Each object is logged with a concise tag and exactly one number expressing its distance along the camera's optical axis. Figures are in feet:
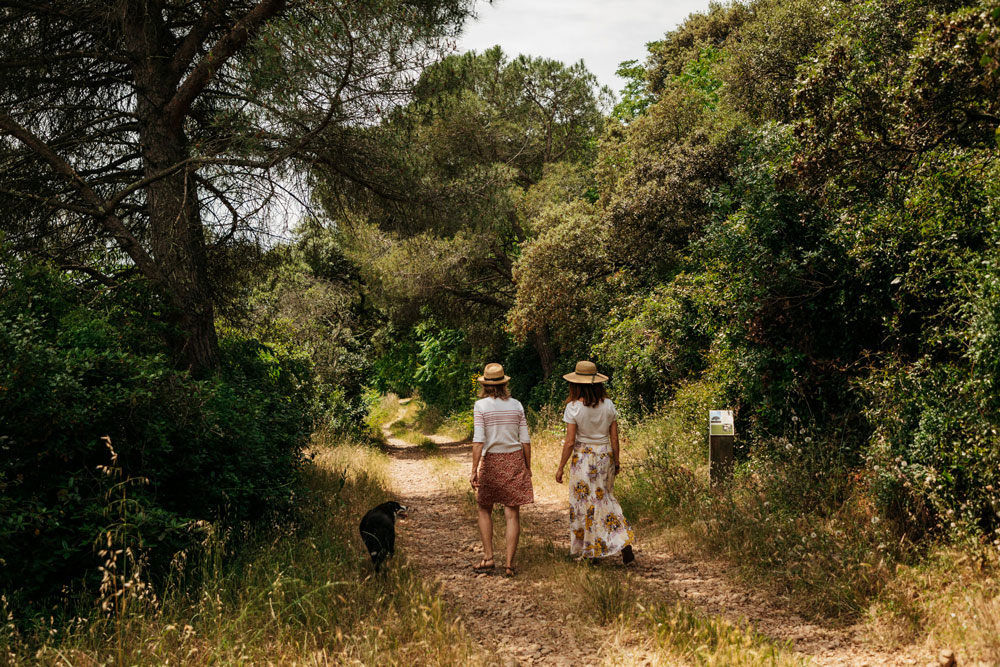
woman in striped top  18.88
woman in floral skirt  18.92
